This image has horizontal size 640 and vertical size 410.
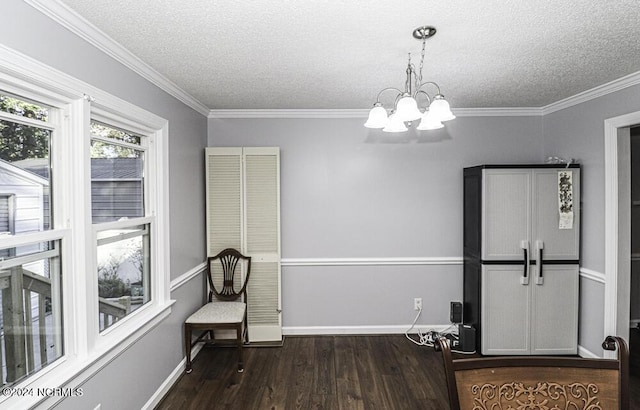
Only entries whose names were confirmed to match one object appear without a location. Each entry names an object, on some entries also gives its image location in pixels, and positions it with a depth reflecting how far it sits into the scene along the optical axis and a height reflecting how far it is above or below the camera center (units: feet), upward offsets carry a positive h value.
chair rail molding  12.76 -2.33
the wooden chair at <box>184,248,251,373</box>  10.01 -3.46
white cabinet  10.84 -2.06
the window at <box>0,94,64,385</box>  4.90 -0.77
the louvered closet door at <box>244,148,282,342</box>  12.06 -2.15
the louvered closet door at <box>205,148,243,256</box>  12.02 +0.01
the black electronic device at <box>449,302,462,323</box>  11.93 -3.98
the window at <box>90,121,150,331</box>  6.98 -0.46
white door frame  9.57 -0.81
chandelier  6.02 +1.55
